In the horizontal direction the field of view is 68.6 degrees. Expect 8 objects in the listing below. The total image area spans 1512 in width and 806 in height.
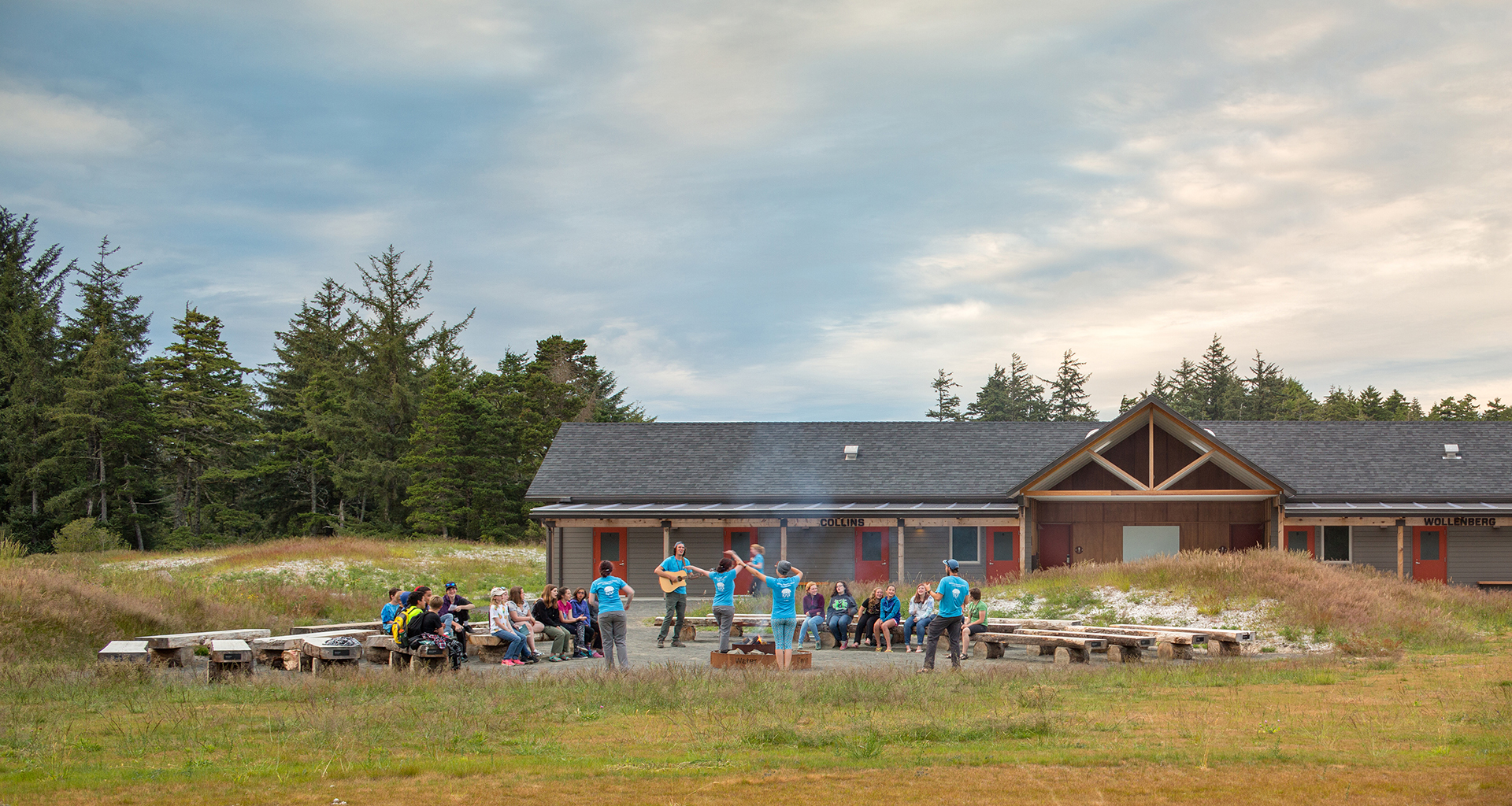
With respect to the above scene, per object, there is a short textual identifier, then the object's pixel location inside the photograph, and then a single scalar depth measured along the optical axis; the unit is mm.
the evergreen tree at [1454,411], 69000
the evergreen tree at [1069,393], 78125
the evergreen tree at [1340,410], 68375
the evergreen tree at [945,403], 84750
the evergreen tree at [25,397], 48531
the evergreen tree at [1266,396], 76438
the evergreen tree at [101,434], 48094
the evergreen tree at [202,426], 53969
